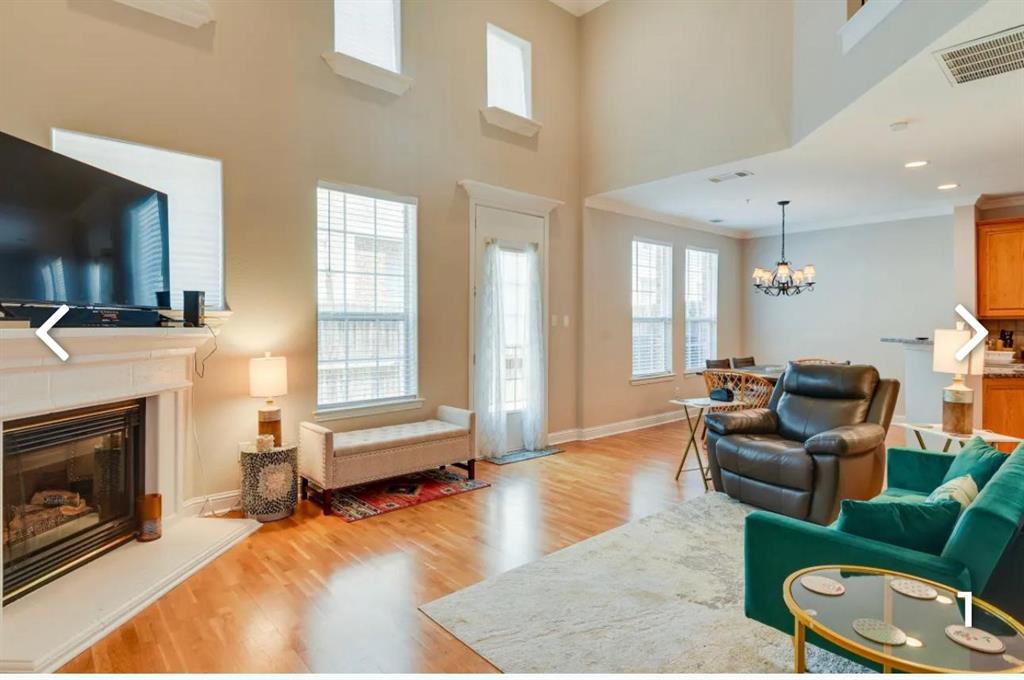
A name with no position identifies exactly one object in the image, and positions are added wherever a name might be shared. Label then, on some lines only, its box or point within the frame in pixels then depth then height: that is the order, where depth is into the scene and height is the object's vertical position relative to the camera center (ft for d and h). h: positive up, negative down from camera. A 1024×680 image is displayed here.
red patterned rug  12.67 -3.98
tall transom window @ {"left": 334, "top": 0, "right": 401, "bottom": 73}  14.69 +8.81
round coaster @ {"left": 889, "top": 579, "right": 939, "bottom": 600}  5.34 -2.59
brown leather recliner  11.18 -2.43
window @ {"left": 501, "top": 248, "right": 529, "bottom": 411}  18.16 +0.74
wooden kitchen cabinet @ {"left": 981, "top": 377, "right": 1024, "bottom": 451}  16.69 -2.20
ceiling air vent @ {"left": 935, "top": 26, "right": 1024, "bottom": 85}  8.89 +4.96
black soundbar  8.04 +0.46
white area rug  6.87 -4.12
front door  17.39 +0.45
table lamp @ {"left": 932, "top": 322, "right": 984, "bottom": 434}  11.25 -1.05
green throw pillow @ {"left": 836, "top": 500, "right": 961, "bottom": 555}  5.90 -2.11
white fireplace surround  7.29 -2.65
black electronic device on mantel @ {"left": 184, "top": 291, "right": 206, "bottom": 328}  10.92 +0.69
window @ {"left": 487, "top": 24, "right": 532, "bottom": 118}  18.34 +9.40
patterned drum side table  11.82 -3.17
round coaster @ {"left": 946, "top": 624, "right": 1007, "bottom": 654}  4.59 -2.67
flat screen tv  7.96 +1.87
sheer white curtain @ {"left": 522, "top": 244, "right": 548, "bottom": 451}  18.65 -0.74
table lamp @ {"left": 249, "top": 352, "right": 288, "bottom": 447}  12.09 -0.93
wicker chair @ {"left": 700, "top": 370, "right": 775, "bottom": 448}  17.19 -1.61
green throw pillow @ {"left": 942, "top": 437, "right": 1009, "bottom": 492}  7.31 -1.81
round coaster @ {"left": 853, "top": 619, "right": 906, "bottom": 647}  4.75 -2.70
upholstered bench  12.45 -2.80
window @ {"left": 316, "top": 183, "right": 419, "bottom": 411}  14.19 +1.18
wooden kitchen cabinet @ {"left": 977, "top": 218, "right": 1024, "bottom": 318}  18.65 +2.44
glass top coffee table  4.50 -2.67
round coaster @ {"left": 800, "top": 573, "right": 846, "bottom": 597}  5.54 -2.63
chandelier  20.42 +2.38
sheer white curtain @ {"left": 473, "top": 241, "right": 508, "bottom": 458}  17.37 -0.73
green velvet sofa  5.34 -2.41
